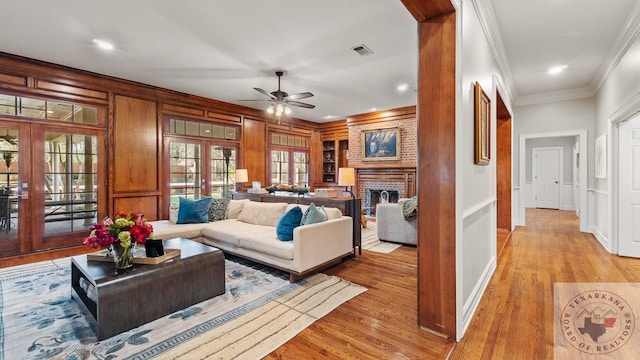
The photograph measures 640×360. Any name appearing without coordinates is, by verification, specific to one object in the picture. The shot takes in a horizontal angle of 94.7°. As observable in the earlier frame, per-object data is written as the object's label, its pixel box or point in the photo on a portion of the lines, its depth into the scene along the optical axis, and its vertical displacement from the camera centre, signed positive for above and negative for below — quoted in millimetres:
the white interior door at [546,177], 8938 +3
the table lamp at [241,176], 6145 +51
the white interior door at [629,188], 3932 -153
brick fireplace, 7172 -33
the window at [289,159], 7801 +529
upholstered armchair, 4574 -757
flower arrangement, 2307 -453
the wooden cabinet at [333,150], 8812 +865
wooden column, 2004 +87
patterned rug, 1949 -1118
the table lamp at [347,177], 4648 +15
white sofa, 3111 -711
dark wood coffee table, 2117 -877
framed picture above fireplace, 7383 +870
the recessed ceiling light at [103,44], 3566 +1673
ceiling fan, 4574 +1239
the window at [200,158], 5789 +433
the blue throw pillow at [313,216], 3383 -440
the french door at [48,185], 4082 -81
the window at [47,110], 4050 +1028
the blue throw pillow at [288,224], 3350 -525
